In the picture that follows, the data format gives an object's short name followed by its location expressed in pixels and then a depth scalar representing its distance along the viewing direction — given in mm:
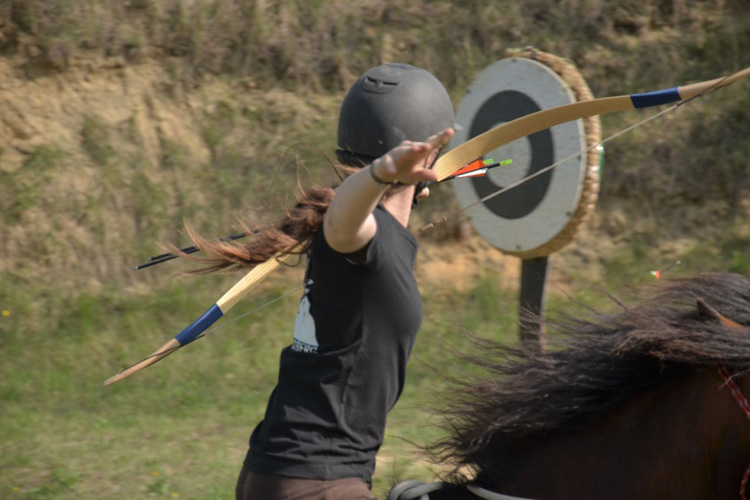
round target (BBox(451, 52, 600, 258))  10203
